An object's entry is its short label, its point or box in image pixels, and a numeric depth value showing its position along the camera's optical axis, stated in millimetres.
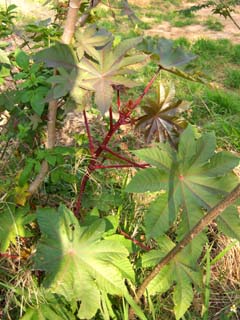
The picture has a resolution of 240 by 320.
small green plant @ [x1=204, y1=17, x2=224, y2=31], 5848
